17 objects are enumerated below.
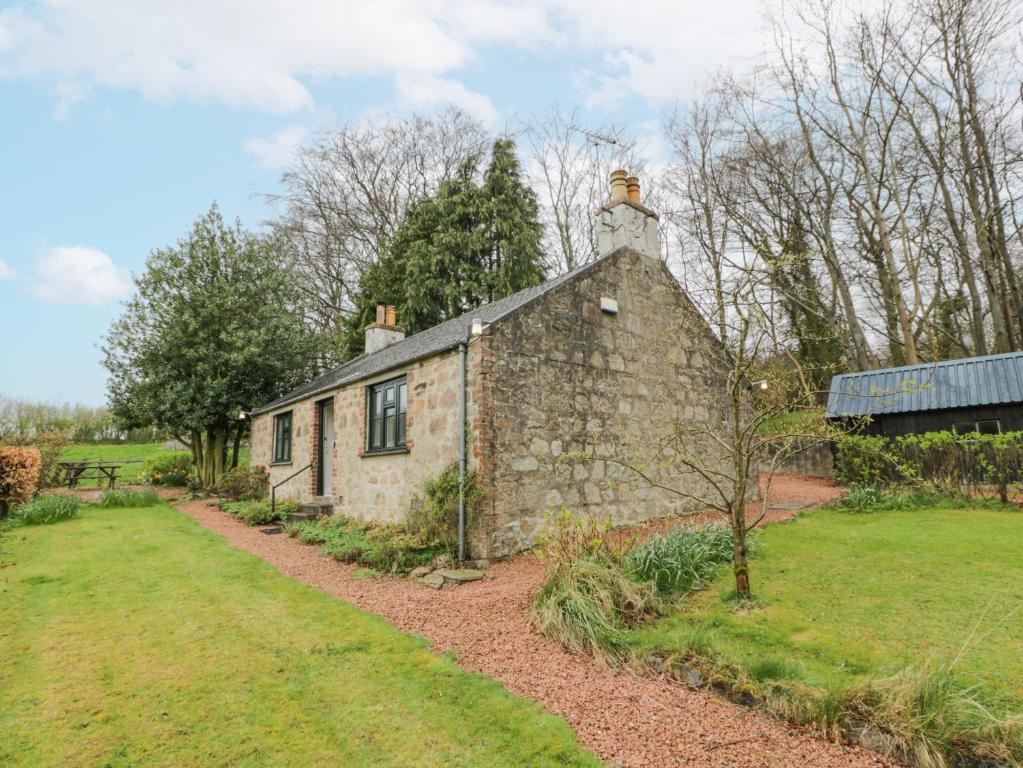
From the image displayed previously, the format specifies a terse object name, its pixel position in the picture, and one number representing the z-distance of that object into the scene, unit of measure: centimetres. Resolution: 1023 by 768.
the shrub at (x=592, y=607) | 446
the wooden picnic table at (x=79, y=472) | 1823
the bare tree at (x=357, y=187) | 2492
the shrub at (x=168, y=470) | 2072
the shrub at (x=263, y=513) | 1199
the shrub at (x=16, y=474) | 1140
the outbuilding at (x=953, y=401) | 1306
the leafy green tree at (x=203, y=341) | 1670
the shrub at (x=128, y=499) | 1479
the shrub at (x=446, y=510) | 769
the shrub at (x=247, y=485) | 1557
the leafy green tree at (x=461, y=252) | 2153
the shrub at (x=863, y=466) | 1218
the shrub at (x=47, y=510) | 1162
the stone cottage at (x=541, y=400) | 799
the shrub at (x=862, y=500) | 1056
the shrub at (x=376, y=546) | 761
